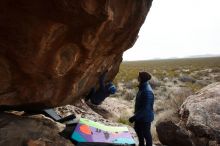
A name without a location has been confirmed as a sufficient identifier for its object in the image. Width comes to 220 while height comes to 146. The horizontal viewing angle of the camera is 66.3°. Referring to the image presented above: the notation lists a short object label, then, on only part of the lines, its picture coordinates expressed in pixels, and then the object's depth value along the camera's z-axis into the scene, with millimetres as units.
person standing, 3887
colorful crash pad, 3413
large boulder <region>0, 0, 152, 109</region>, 2571
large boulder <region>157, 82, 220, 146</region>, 4665
